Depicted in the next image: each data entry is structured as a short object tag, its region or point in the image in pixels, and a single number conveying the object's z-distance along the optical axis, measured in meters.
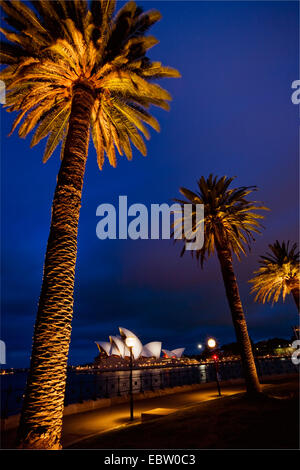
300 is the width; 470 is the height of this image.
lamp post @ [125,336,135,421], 14.43
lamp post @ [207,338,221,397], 18.47
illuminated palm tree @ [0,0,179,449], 5.30
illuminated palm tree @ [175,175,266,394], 14.55
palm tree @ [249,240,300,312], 23.97
